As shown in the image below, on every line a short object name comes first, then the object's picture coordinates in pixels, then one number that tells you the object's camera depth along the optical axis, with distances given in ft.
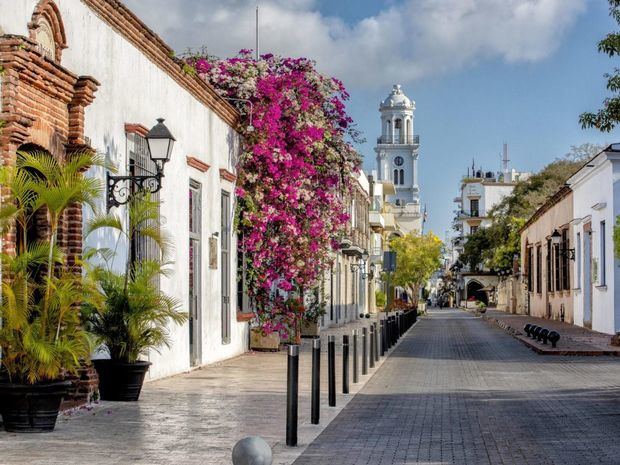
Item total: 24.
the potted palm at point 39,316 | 33.04
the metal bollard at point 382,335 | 78.79
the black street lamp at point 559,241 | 136.18
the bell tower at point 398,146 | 450.30
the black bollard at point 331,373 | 41.57
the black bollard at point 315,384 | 36.14
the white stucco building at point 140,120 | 37.86
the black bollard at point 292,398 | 32.14
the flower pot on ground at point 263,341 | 79.61
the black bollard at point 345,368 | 48.19
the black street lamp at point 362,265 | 176.29
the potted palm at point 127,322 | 42.09
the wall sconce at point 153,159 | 45.88
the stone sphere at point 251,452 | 21.79
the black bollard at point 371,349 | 66.08
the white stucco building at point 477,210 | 396.57
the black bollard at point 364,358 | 60.56
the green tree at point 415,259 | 276.21
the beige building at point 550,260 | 140.67
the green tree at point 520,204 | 244.22
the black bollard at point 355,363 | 54.39
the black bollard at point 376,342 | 70.95
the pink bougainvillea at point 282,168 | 77.66
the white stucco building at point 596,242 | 103.91
